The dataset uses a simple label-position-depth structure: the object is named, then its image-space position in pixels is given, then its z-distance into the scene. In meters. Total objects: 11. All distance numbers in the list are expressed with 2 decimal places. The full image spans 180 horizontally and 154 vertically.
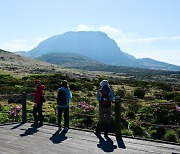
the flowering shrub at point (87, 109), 10.08
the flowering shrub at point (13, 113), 8.61
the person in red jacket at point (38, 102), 6.89
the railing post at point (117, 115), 5.75
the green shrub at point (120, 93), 16.60
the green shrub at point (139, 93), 16.39
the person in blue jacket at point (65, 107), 6.41
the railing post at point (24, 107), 7.22
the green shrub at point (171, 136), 7.17
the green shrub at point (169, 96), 14.98
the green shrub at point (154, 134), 7.68
